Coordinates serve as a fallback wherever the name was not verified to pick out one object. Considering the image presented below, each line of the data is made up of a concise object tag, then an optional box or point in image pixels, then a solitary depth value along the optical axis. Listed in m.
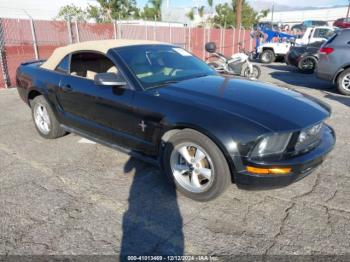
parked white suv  16.45
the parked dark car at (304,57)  12.93
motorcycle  9.60
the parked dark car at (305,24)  28.05
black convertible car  2.81
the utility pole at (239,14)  21.32
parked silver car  8.43
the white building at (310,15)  77.62
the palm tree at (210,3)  52.34
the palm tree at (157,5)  52.97
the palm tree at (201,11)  57.05
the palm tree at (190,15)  53.47
